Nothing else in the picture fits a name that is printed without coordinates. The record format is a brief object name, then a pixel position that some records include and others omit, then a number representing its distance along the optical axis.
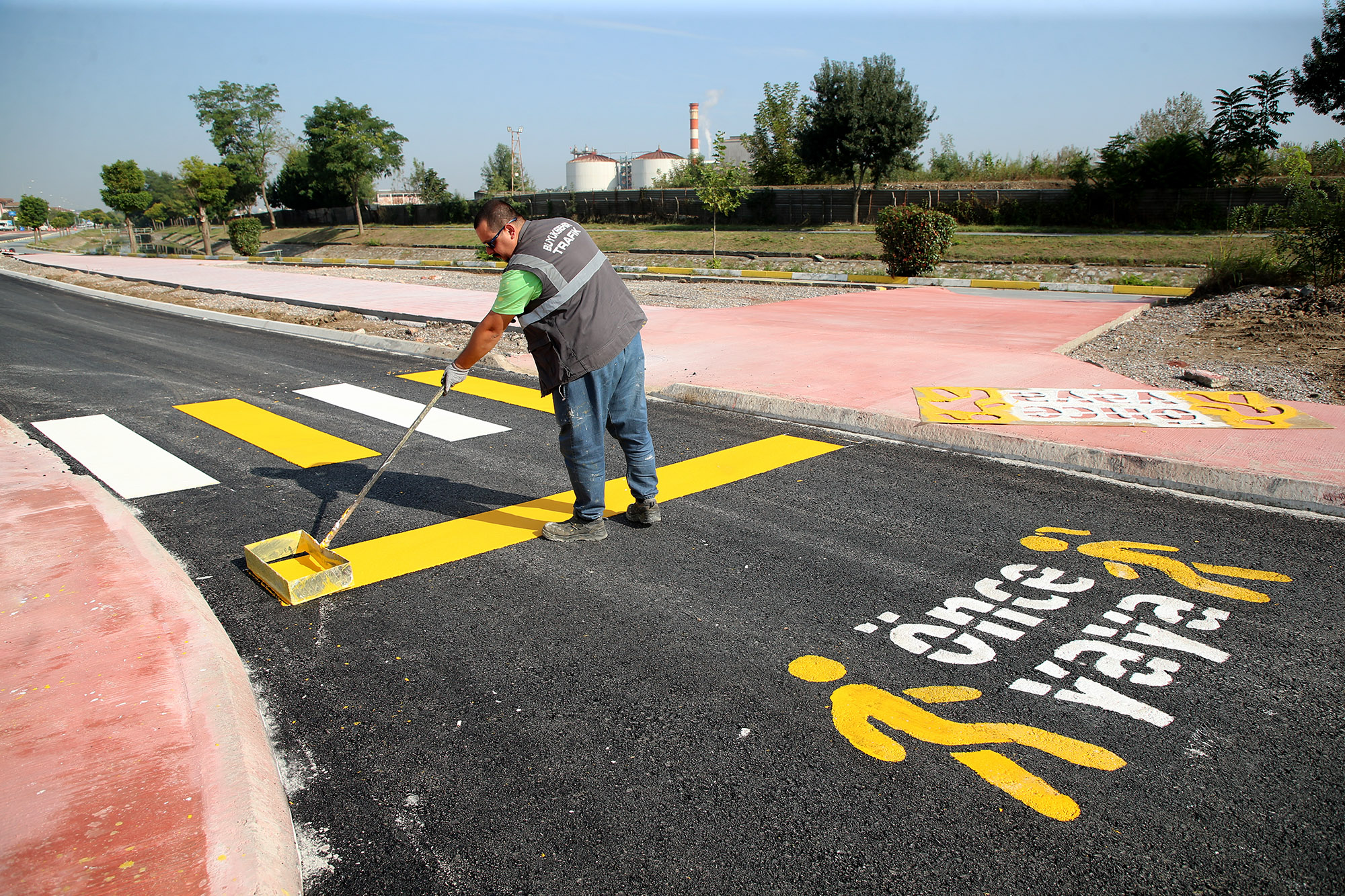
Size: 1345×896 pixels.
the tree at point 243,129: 70.31
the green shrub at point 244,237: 36.88
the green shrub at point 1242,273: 12.43
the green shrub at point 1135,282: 18.02
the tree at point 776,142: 52.66
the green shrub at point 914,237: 19.53
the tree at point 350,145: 51.41
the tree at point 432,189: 67.88
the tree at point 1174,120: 49.88
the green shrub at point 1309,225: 11.60
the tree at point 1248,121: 35.22
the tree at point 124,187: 53.03
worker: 3.97
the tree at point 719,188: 29.88
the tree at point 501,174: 78.44
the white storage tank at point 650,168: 80.75
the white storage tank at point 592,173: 82.69
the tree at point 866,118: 39.22
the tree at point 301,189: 65.00
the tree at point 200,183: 47.38
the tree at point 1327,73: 33.91
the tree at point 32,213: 98.08
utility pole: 74.64
